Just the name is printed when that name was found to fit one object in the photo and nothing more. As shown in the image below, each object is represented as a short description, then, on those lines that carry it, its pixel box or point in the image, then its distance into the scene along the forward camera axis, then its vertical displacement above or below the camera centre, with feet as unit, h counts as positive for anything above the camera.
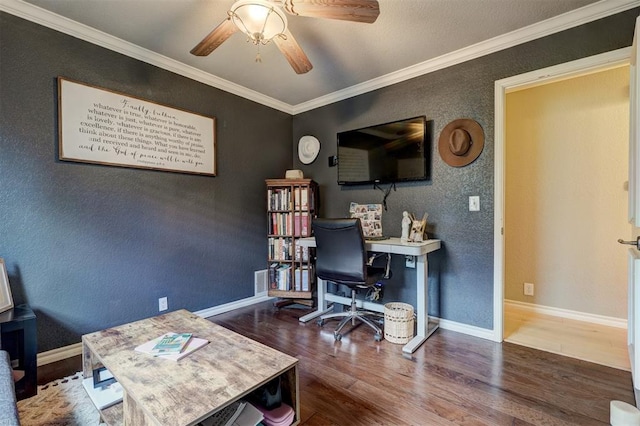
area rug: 4.62 -3.40
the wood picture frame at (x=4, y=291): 5.62 -1.59
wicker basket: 7.39 -3.11
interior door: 4.51 -0.19
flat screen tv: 8.50 +1.71
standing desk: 7.14 -1.69
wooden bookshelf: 10.27 -1.13
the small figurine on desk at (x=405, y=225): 8.34 -0.56
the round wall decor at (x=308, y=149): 11.36 +2.38
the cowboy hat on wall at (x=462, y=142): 7.74 +1.74
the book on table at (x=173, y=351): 4.12 -2.10
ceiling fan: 4.53 +3.19
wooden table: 3.11 -2.12
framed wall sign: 6.73 +2.10
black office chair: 7.42 -1.45
